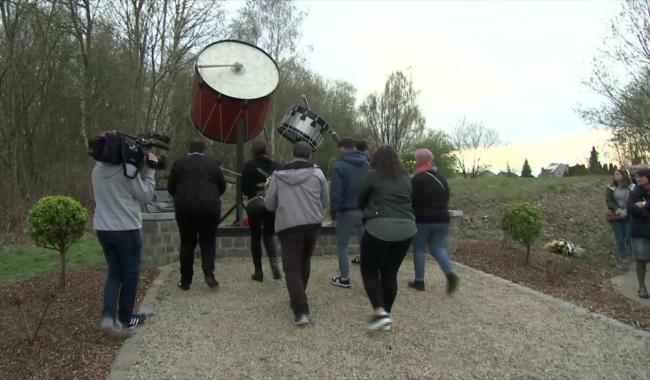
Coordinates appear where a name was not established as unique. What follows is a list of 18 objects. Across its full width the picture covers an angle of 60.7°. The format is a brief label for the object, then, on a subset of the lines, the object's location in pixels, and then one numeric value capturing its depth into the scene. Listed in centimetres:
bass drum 764
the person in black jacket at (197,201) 555
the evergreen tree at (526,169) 4106
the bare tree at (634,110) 1602
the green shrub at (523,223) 874
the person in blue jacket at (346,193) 597
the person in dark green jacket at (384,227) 468
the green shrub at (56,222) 610
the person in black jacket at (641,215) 687
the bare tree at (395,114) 4272
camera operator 436
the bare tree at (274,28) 2952
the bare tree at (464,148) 5241
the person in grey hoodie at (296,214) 484
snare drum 834
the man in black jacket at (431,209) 590
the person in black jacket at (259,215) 625
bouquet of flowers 1081
